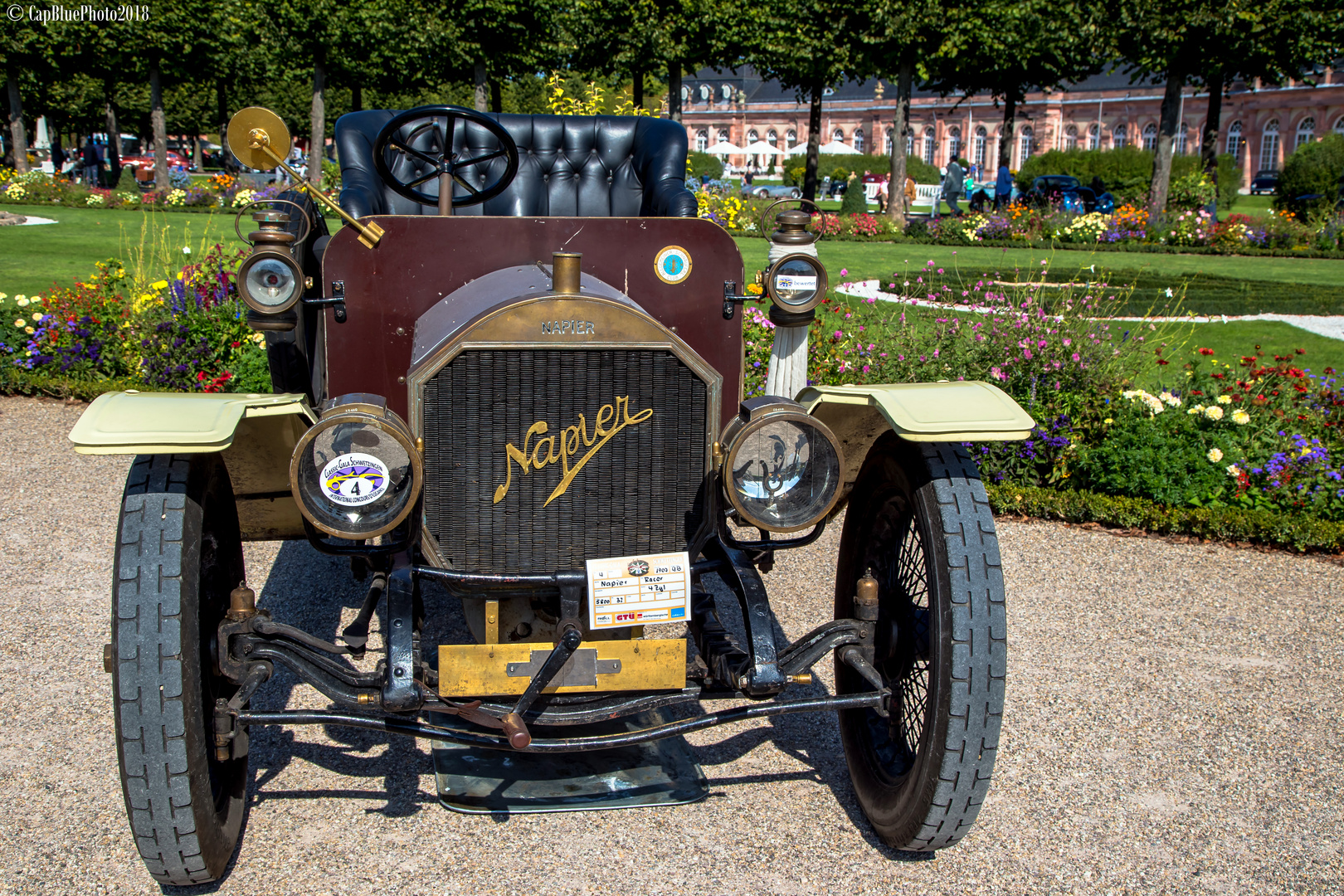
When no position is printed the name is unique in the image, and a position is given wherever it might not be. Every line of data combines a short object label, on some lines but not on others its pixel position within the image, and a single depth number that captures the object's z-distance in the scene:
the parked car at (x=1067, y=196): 24.22
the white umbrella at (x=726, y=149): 47.94
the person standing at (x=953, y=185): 25.22
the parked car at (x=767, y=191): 38.89
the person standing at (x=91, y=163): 31.24
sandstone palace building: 59.81
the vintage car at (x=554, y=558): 2.37
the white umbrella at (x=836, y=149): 69.31
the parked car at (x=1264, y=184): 53.50
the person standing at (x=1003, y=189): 24.27
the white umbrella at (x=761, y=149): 53.42
